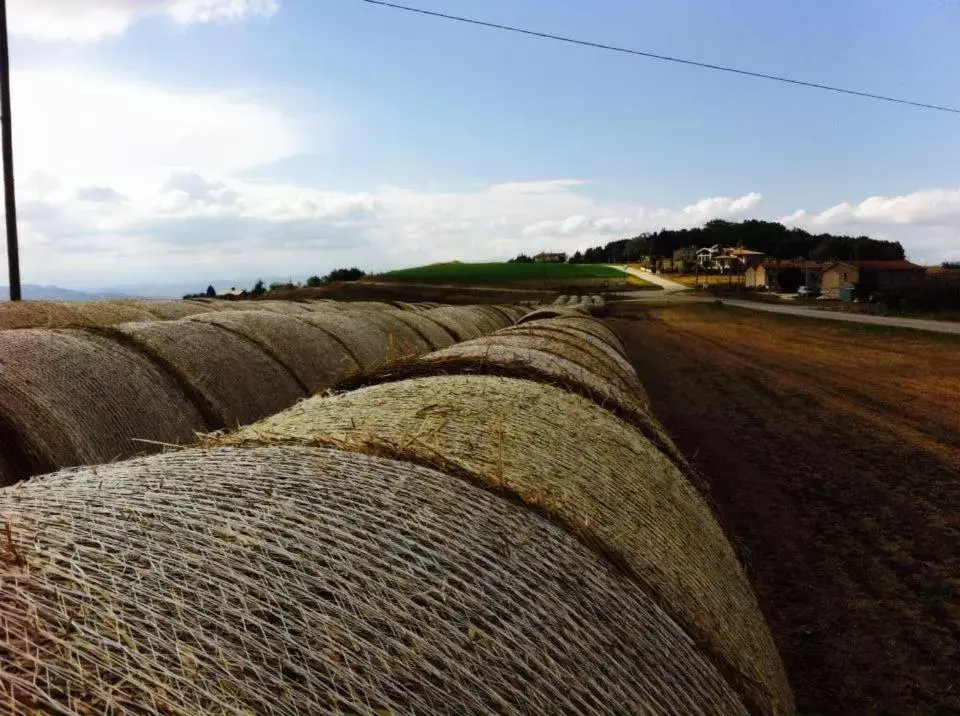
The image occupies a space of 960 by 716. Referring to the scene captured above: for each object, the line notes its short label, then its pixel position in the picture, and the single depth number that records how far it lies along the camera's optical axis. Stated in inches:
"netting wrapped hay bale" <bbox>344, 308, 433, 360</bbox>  420.2
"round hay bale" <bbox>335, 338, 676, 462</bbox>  179.5
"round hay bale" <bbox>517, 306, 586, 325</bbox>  502.1
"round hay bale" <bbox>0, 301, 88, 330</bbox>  302.2
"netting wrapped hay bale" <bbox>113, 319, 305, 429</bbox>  222.7
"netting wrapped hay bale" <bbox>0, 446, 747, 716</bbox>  55.4
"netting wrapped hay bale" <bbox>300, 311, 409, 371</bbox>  347.6
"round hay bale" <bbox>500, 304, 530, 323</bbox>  975.8
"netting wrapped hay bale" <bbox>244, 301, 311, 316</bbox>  523.8
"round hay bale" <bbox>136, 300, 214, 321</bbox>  407.8
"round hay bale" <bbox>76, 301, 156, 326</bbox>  361.1
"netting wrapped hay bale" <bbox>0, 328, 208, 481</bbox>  161.5
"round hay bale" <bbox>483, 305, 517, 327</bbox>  860.9
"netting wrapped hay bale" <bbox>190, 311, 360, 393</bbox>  281.6
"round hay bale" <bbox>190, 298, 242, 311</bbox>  529.8
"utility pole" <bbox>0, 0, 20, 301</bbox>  485.4
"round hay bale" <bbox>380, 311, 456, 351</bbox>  478.0
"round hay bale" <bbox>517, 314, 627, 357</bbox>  385.1
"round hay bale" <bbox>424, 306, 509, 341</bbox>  559.2
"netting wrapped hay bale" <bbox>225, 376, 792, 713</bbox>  103.2
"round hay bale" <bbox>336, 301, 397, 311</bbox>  628.6
